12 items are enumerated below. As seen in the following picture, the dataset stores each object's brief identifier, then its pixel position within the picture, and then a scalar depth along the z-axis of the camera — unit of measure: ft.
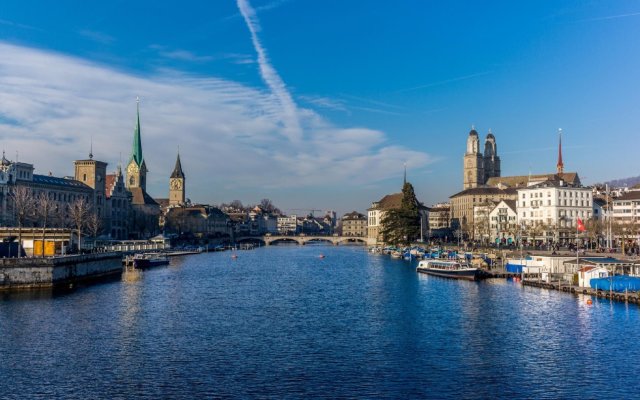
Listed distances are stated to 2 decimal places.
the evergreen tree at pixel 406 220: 428.56
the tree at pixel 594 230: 340.18
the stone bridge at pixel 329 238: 632.42
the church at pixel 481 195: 558.56
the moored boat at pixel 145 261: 304.30
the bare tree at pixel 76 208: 344.08
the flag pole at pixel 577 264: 203.68
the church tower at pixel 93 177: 492.13
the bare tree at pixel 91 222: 357.86
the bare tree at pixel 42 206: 353.72
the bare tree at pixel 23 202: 320.93
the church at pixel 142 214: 541.75
